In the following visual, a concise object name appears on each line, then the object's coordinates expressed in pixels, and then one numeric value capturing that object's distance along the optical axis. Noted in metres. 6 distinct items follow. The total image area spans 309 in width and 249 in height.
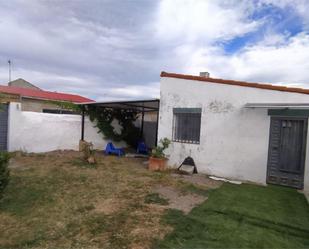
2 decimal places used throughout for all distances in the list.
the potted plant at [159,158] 9.52
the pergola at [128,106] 11.76
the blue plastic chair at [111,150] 13.34
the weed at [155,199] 5.68
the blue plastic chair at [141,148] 14.71
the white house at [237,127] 7.48
